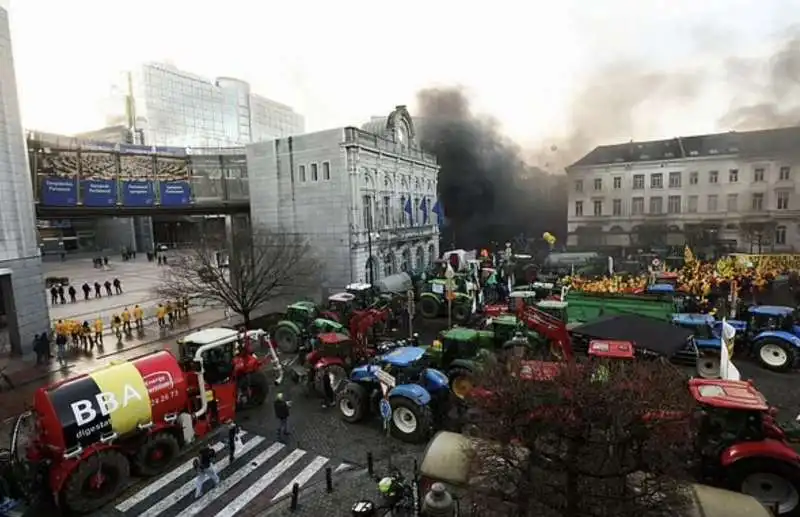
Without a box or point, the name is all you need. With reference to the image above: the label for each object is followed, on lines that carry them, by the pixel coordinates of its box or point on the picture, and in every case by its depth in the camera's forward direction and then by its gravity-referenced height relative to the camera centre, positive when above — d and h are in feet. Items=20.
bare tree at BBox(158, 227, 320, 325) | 69.77 -7.66
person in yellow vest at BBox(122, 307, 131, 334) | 73.51 -15.31
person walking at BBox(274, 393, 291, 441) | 36.88 -16.04
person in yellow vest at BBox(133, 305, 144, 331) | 75.61 -15.22
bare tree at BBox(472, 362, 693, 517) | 17.80 -10.02
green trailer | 56.59 -12.75
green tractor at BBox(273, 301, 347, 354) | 57.88 -14.50
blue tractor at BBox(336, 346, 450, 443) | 34.55 -14.59
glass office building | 176.35 +52.18
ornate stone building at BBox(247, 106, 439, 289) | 96.12 +6.53
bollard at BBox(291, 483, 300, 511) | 27.59 -16.94
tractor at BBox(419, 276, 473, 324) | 74.23 -14.77
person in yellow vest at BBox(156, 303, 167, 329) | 76.79 -15.06
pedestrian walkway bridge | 82.79 +10.81
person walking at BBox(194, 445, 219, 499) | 29.74 -16.44
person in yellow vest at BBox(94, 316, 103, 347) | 69.31 -15.83
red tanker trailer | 27.55 -13.33
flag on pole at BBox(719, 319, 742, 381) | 36.45 -12.80
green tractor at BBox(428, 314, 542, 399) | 41.24 -13.85
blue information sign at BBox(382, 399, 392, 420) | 30.32 -13.12
